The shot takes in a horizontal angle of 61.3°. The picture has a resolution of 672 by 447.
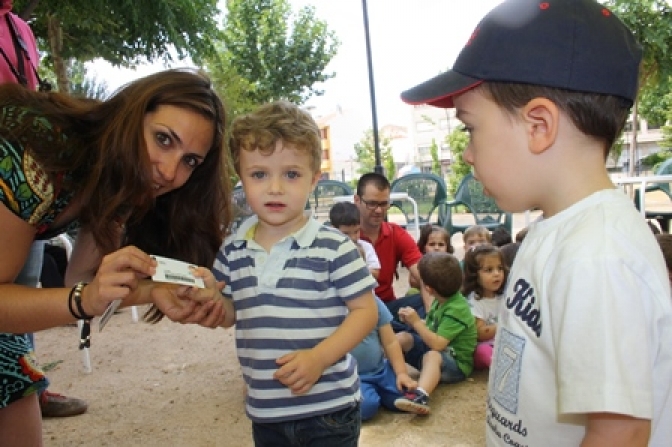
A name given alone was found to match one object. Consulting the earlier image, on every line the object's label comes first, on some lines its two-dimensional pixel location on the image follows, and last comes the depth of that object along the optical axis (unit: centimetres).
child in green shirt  321
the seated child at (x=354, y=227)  374
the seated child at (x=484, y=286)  346
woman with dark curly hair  142
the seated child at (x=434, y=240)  460
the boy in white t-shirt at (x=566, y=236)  78
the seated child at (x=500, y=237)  513
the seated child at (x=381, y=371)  271
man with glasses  400
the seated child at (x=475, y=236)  477
